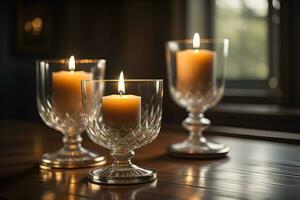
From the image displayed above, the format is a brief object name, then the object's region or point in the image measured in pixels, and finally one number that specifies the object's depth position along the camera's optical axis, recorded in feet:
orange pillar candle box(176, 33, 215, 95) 3.38
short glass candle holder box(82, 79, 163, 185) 2.70
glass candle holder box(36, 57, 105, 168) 3.13
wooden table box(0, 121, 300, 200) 2.51
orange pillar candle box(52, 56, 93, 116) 3.13
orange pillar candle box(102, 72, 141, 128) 2.70
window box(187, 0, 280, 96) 6.79
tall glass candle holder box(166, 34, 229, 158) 3.38
